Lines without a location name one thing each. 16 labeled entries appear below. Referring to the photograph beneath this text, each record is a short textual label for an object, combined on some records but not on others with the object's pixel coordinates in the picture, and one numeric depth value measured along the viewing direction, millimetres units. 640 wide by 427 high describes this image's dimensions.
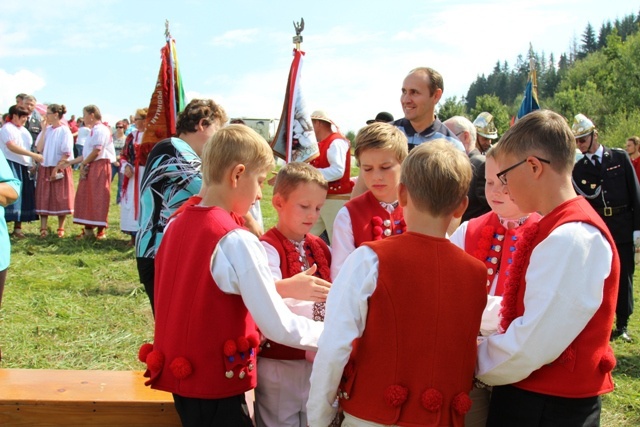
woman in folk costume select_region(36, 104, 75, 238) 10000
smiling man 4105
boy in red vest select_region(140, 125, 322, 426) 2145
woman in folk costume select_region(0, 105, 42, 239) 9406
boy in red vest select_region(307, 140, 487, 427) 1904
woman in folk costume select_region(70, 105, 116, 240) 9844
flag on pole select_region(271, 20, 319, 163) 4410
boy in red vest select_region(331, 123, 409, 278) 2797
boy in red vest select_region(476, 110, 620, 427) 1826
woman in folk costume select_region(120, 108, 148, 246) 9195
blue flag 5973
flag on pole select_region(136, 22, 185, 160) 4398
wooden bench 2836
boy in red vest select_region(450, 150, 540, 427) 2514
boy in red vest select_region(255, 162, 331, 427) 2545
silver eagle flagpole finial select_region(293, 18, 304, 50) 4348
